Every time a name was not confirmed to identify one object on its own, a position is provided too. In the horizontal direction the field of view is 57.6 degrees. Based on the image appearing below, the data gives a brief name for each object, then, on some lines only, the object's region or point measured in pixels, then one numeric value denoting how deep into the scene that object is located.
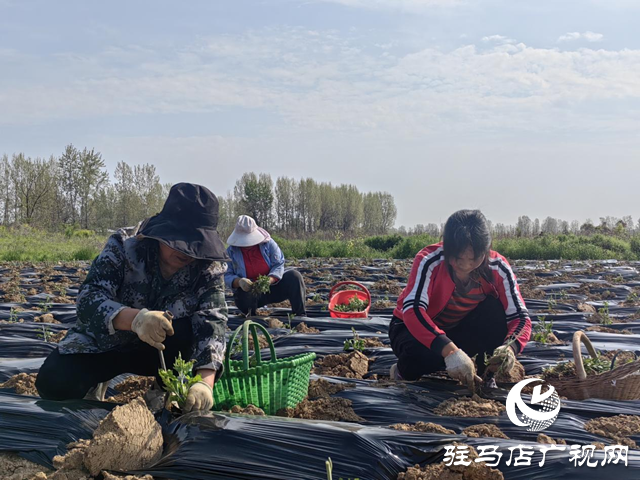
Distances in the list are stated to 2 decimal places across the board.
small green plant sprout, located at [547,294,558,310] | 5.94
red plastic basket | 5.30
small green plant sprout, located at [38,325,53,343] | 4.18
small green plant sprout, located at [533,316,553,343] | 3.98
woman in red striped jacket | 2.79
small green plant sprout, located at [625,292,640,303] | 6.37
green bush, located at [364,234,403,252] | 18.88
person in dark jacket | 2.38
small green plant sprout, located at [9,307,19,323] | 4.97
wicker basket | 2.67
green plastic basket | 2.36
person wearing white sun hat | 4.88
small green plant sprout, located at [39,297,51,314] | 5.44
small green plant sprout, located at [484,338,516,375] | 2.76
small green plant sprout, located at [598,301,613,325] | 5.01
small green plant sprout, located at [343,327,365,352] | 3.88
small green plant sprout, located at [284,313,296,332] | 4.76
